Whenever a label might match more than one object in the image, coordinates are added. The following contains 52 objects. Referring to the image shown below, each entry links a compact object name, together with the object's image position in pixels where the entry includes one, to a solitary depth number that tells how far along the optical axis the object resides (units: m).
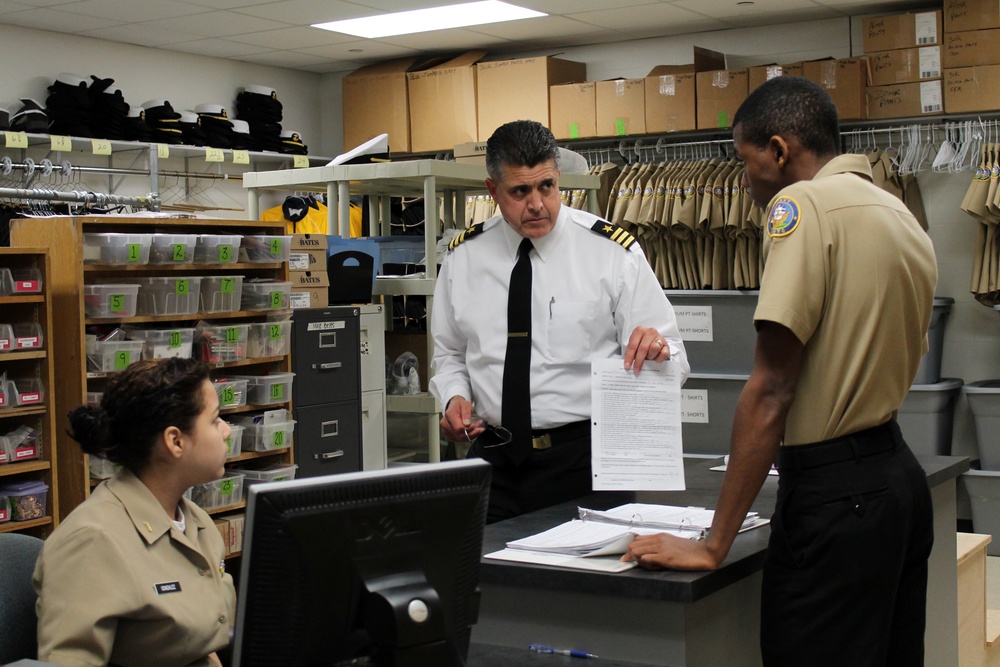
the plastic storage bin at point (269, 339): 4.36
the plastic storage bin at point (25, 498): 3.65
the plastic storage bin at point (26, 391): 3.67
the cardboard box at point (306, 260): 4.64
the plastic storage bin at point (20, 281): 3.59
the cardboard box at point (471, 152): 5.75
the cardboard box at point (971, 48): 5.68
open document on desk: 1.86
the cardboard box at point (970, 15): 5.65
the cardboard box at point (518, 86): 7.10
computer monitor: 1.25
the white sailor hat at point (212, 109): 7.39
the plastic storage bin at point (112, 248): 3.83
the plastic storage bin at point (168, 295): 4.01
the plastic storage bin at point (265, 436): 4.34
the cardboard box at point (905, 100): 5.83
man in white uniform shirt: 2.61
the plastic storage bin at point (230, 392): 4.18
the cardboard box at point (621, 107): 6.71
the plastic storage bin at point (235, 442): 4.20
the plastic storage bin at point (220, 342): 4.19
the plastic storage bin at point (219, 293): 4.20
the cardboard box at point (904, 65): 5.82
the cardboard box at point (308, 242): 4.65
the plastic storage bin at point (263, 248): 4.39
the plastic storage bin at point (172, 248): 4.01
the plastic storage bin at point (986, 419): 5.61
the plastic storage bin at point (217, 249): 4.16
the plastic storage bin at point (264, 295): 4.38
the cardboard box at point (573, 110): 6.89
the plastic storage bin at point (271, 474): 4.32
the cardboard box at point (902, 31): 5.82
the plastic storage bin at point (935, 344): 5.79
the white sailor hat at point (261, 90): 7.86
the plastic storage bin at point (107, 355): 3.81
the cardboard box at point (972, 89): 5.68
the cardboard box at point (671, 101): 6.53
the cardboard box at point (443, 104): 7.41
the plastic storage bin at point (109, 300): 3.81
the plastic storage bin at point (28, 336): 3.66
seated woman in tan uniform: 1.72
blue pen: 1.77
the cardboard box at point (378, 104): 7.78
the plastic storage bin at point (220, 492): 4.17
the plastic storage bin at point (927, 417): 5.72
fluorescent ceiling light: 6.45
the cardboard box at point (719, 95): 6.39
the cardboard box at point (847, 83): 5.95
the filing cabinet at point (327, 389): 4.59
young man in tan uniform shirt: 1.76
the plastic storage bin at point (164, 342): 3.97
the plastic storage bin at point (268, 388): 4.35
